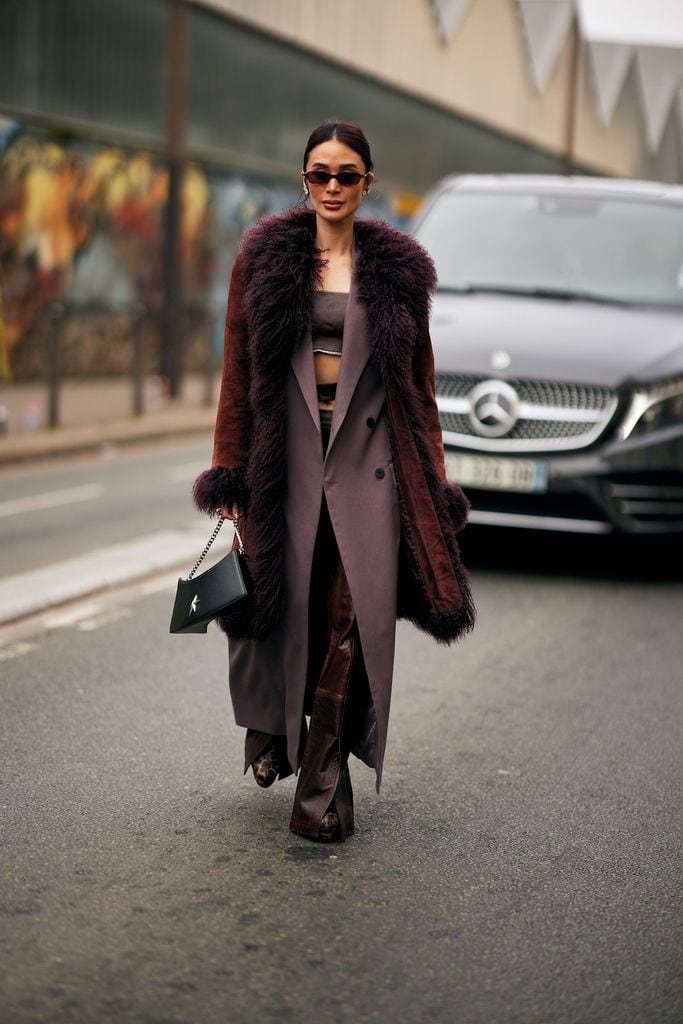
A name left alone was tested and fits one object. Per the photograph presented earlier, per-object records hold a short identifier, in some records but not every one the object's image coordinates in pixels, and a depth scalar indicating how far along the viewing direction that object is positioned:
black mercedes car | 7.71
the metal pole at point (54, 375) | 14.73
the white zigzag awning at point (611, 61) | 41.06
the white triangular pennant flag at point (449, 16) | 33.41
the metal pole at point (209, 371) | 18.67
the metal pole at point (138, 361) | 16.06
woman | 4.03
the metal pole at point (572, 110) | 38.98
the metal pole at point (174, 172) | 21.39
